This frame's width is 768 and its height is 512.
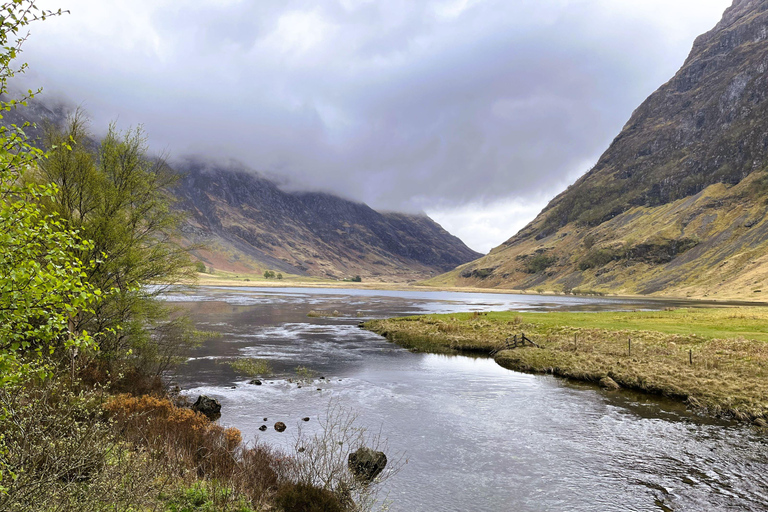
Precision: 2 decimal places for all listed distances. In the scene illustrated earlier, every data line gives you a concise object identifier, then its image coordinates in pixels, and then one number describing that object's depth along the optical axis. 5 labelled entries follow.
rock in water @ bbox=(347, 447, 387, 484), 15.89
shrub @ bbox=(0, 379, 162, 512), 6.53
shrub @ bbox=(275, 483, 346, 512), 12.08
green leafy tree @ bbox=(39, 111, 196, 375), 22.23
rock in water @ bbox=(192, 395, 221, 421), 22.69
